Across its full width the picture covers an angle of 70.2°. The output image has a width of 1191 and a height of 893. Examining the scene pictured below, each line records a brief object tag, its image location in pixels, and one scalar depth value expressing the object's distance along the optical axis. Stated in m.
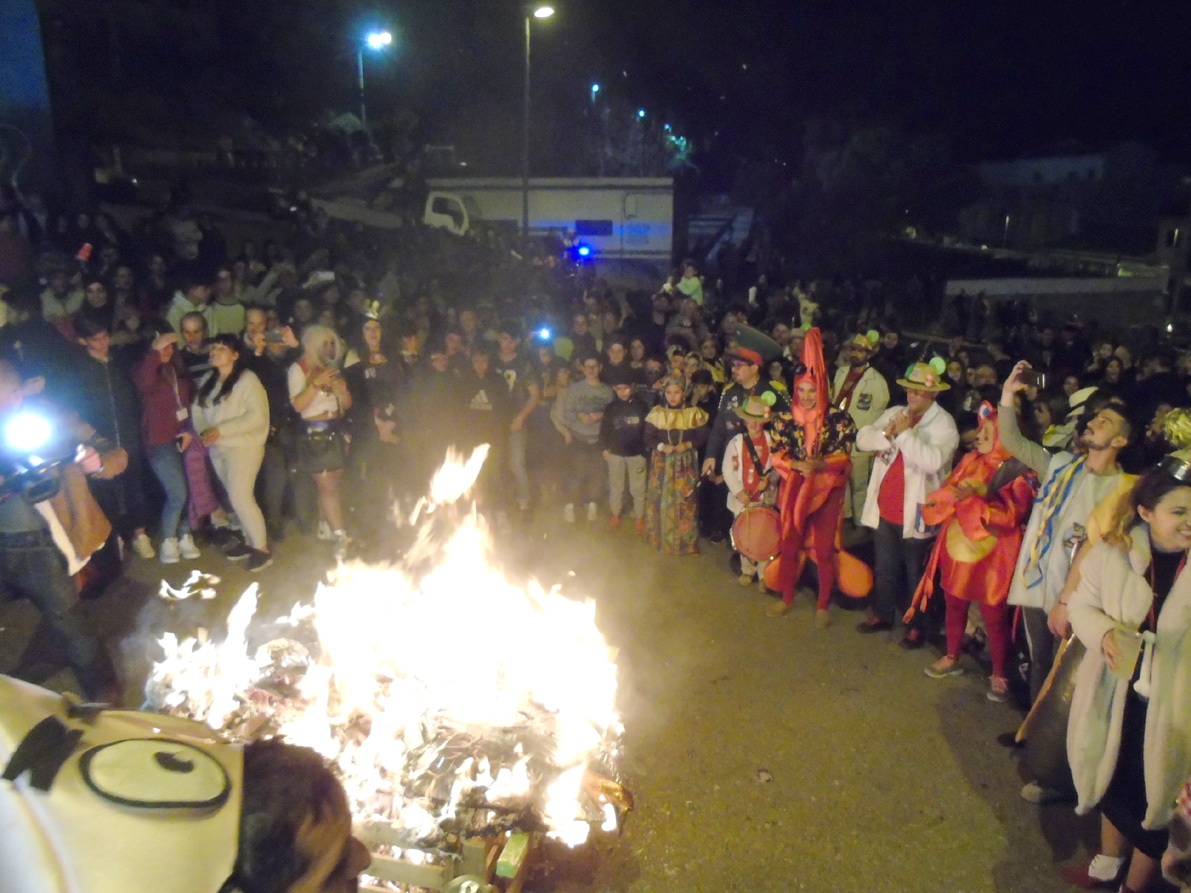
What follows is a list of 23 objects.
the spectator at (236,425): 6.84
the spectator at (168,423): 6.91
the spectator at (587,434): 8.24
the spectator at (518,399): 8.39
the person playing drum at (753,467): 6.64
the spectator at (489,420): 7.91
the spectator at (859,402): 7.94
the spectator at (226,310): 9.37
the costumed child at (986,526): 5.25
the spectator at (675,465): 7.52
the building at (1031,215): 39.56
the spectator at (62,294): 8.77
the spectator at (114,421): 6.57
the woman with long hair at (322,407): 7.09
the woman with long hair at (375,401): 7.64
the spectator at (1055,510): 4.37
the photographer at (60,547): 4.43
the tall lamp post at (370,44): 31.16
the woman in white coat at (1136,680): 3.44
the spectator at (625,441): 7.98
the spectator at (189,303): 8.88
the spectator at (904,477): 5.71
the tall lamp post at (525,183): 17.97
